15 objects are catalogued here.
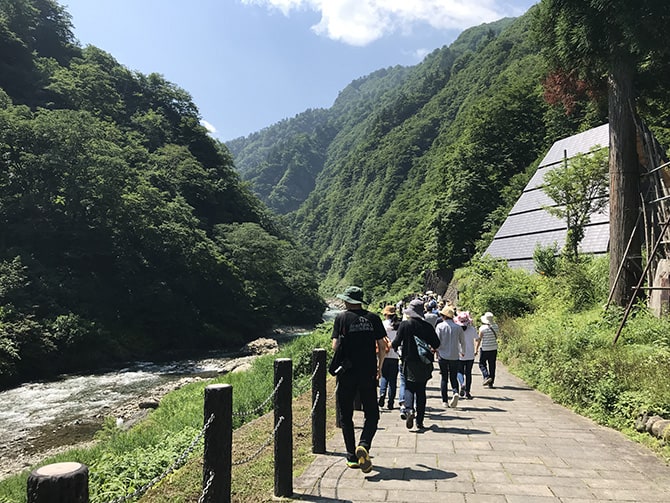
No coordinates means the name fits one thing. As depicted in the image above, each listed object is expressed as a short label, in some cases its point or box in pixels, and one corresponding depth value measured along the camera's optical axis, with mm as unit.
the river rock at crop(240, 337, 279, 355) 30900
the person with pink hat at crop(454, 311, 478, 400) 8625
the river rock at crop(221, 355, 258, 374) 23222
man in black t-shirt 4723
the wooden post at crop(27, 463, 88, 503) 1588
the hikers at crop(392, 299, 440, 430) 6355
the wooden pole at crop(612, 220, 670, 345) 9172
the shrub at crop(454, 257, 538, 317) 17375
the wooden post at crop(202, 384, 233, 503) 2957
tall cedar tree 11742
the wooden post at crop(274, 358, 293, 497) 4070
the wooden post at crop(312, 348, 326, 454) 5207
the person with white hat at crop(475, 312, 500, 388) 9781
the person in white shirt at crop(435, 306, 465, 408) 7828
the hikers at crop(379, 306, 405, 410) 7637
